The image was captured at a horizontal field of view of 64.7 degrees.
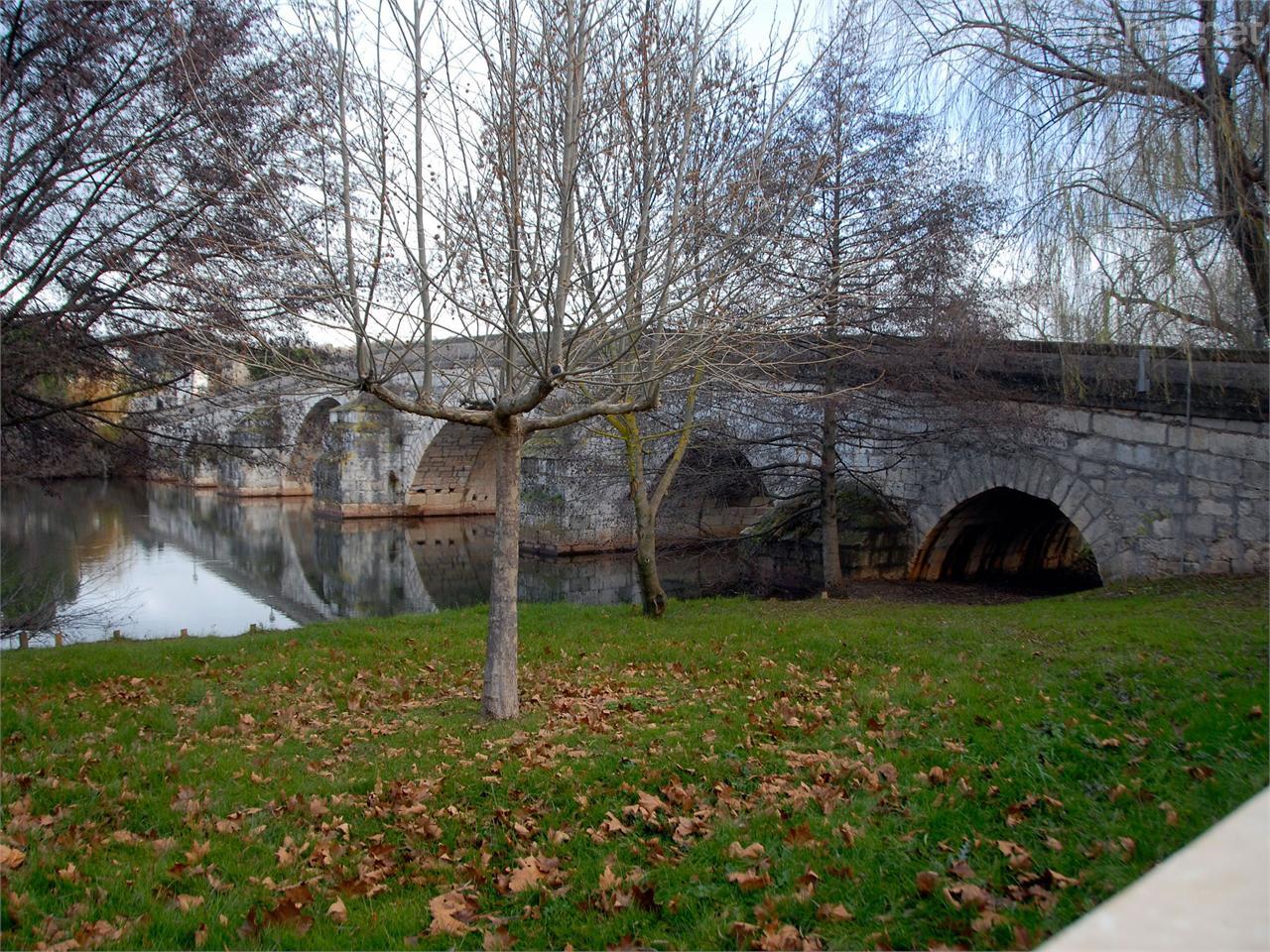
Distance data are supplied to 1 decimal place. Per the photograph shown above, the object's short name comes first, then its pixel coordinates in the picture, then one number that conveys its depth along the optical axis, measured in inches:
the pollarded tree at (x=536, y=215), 194.2
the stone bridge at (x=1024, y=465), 361.1
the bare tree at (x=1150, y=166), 233.6
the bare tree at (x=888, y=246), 378.6
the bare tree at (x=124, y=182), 261.7
